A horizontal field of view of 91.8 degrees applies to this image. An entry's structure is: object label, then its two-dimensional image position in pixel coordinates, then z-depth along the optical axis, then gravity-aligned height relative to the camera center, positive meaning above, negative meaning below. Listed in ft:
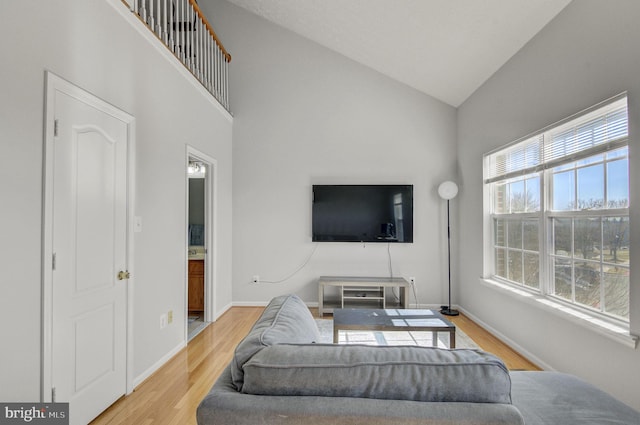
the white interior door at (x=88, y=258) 5.67 -0.80
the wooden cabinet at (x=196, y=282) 13.50 -2.76
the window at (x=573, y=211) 6.70 +0.18
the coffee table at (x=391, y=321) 7.98 -2.78
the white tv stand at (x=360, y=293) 13.52 -3.42
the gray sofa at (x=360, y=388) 2.79 -1.65
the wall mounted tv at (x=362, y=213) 14.48 +0.25
